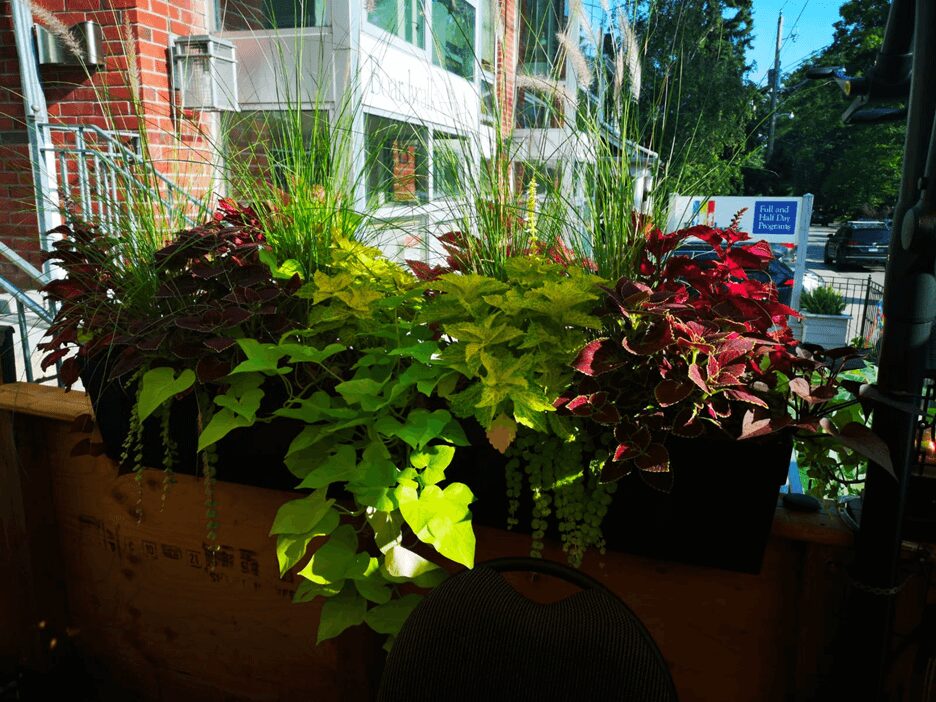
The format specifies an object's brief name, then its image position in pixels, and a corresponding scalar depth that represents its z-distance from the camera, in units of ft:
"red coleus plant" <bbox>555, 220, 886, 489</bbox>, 2.90
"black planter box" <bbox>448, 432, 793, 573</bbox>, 2.99
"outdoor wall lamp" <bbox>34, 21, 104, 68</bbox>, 13.78
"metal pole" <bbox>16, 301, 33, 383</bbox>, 5.55
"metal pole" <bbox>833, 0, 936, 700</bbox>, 2.86
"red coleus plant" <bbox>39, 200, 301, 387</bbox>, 3.71
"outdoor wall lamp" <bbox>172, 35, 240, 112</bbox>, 13.48
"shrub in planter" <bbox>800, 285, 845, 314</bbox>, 25.03
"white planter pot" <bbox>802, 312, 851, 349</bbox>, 22.95
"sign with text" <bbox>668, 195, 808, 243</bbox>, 24.54
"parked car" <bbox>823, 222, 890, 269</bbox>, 44.29
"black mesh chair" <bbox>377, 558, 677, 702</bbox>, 2.69
